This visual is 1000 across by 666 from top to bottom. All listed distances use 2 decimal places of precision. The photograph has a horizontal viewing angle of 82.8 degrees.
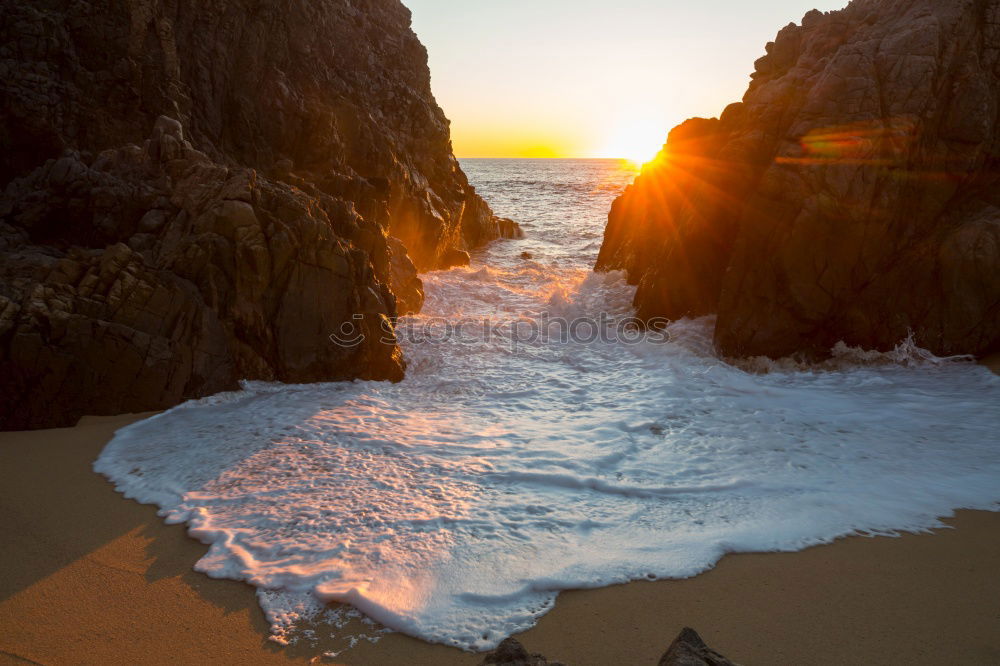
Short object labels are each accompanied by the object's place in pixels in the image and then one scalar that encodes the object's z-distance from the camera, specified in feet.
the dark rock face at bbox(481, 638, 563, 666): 9.49
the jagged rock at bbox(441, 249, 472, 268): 74.69
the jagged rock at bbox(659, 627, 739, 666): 9.29
